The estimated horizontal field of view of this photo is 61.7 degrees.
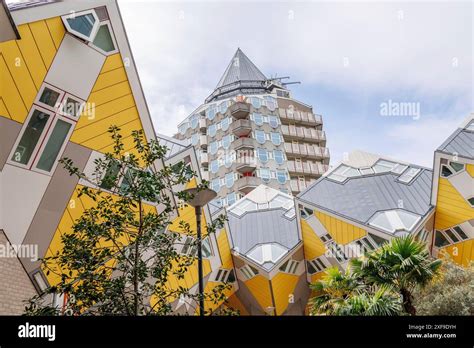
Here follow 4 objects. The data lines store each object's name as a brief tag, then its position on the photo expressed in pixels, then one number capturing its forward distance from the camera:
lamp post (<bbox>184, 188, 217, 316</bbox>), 8.15
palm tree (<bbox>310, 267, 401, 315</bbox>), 10.00
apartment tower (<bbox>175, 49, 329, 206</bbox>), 40.12
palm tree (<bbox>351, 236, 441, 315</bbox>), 10.59
